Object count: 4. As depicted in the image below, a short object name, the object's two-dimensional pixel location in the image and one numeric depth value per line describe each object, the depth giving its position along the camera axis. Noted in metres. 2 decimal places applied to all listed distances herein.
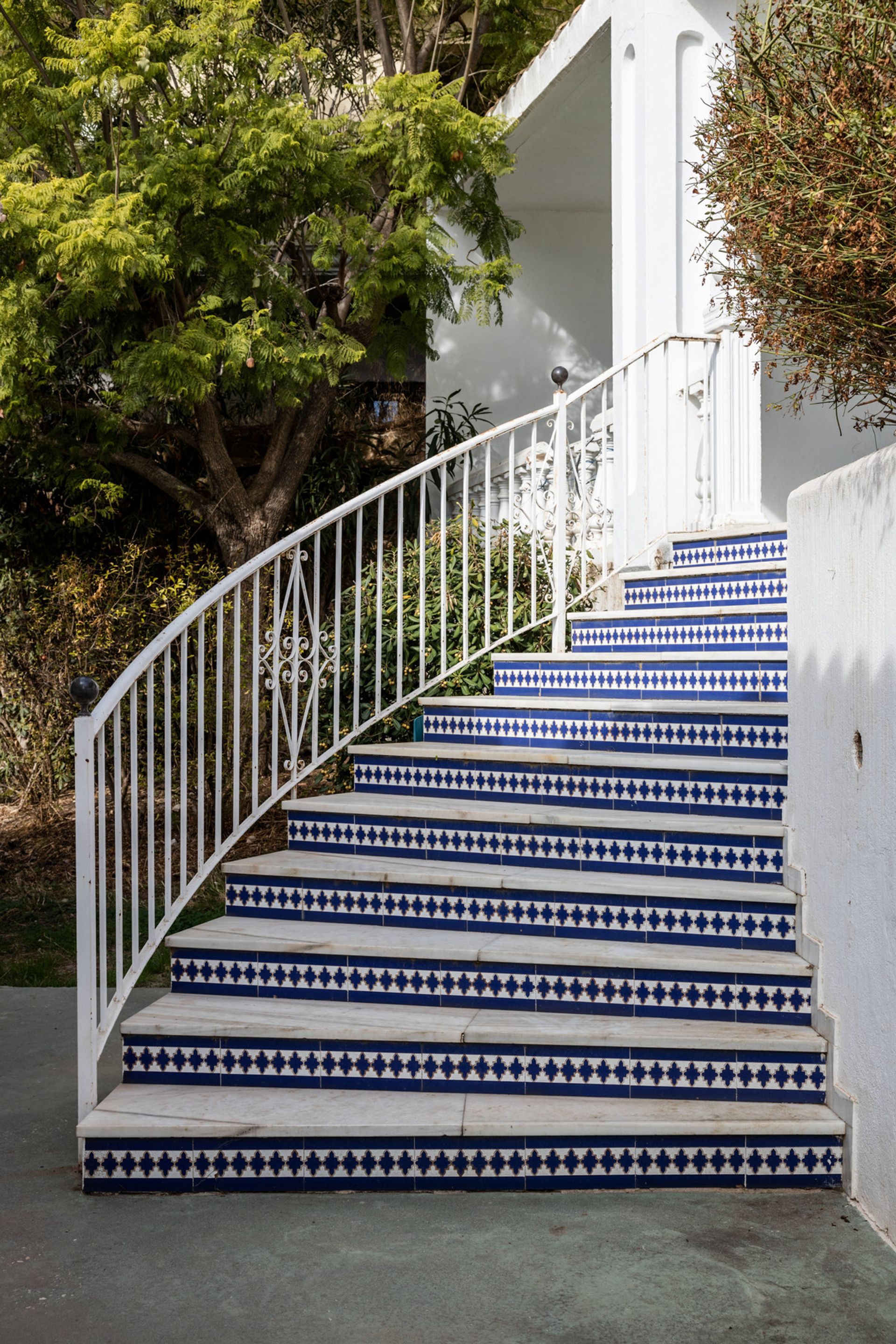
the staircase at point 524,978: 3.12
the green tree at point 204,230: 5.57
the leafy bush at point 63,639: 7.16
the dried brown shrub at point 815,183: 3.02
